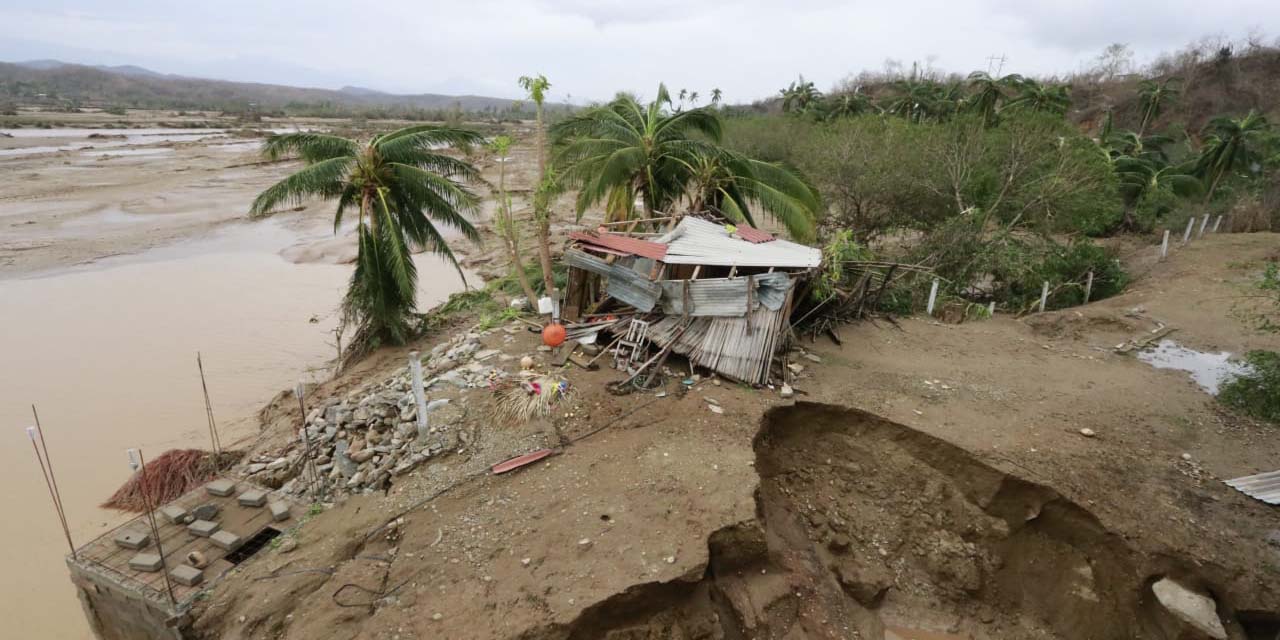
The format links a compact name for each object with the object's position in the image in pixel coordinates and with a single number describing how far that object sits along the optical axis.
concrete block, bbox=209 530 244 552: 6.09
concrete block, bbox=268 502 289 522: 6.54
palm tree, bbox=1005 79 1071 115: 28.51
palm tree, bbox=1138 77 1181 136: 32.84
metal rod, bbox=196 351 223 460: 8.73
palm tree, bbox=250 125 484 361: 9.74
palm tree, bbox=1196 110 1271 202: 22.05
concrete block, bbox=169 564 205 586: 5.59
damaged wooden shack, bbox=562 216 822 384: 8.18
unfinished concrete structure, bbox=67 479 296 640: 5.47
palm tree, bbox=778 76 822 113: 43.68
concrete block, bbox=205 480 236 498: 6.91
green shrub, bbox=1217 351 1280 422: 7.92
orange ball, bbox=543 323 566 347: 8.88
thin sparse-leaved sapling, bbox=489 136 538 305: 9.65
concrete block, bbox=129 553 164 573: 5.72
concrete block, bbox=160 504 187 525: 6.49
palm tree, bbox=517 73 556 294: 9.51
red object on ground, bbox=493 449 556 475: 6.56
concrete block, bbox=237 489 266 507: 6.73
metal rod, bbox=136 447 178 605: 5.28
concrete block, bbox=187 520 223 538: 6.27
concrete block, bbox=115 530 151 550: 6.02
